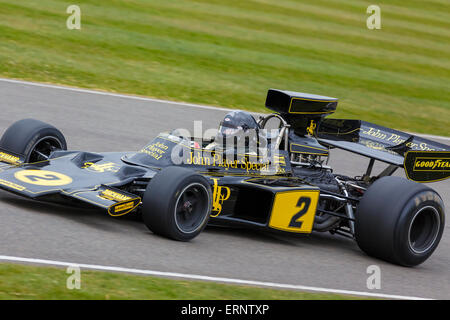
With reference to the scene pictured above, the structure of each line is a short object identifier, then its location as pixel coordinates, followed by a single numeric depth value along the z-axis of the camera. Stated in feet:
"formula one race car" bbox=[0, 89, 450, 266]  43.93
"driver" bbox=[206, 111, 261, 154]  51.34
